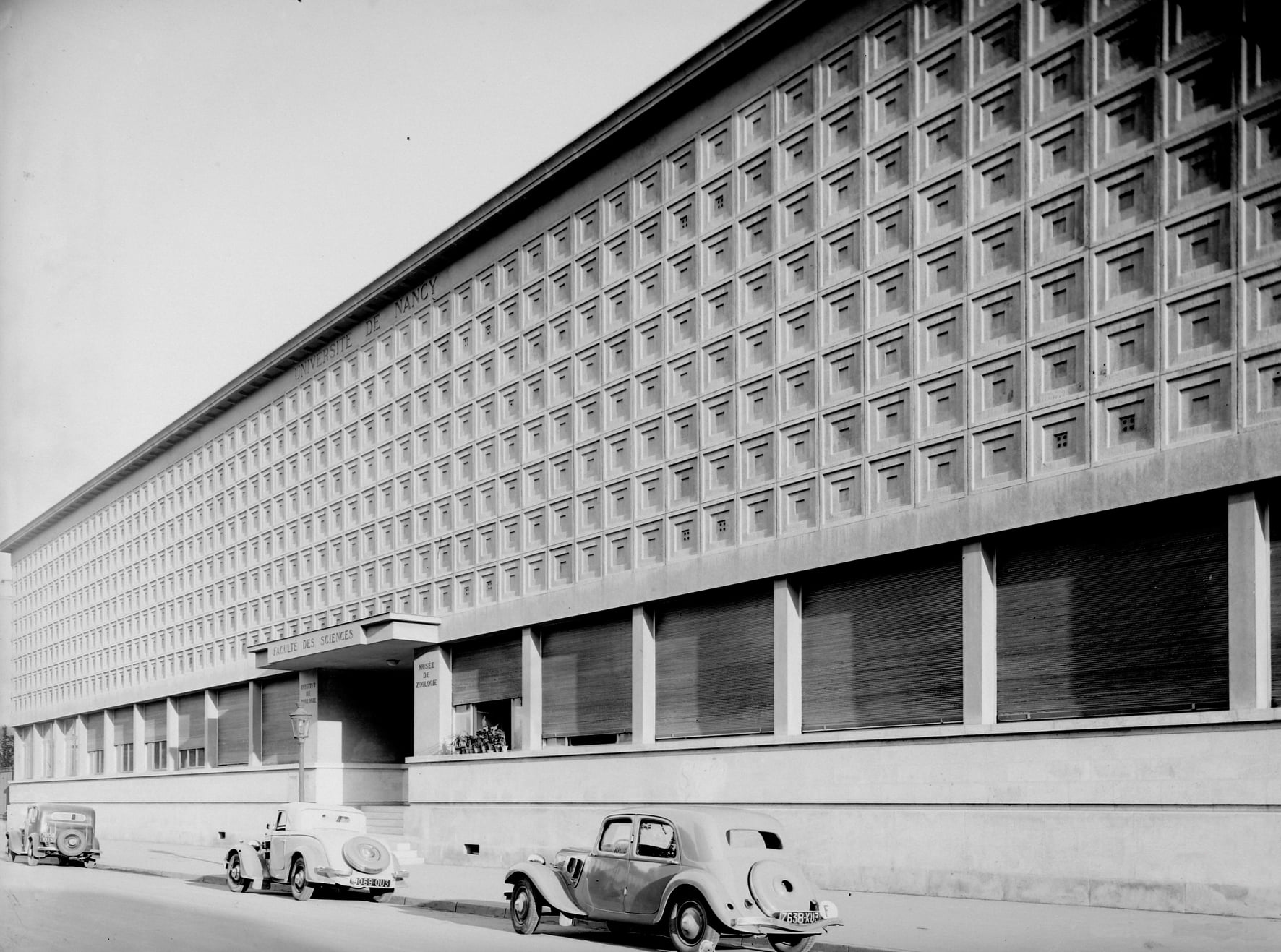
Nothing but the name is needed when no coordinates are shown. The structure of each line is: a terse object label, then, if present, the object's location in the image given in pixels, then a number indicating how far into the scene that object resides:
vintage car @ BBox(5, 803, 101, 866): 30.44
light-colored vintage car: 21.48
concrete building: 18.22
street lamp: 30.97
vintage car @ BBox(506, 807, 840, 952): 14.29
